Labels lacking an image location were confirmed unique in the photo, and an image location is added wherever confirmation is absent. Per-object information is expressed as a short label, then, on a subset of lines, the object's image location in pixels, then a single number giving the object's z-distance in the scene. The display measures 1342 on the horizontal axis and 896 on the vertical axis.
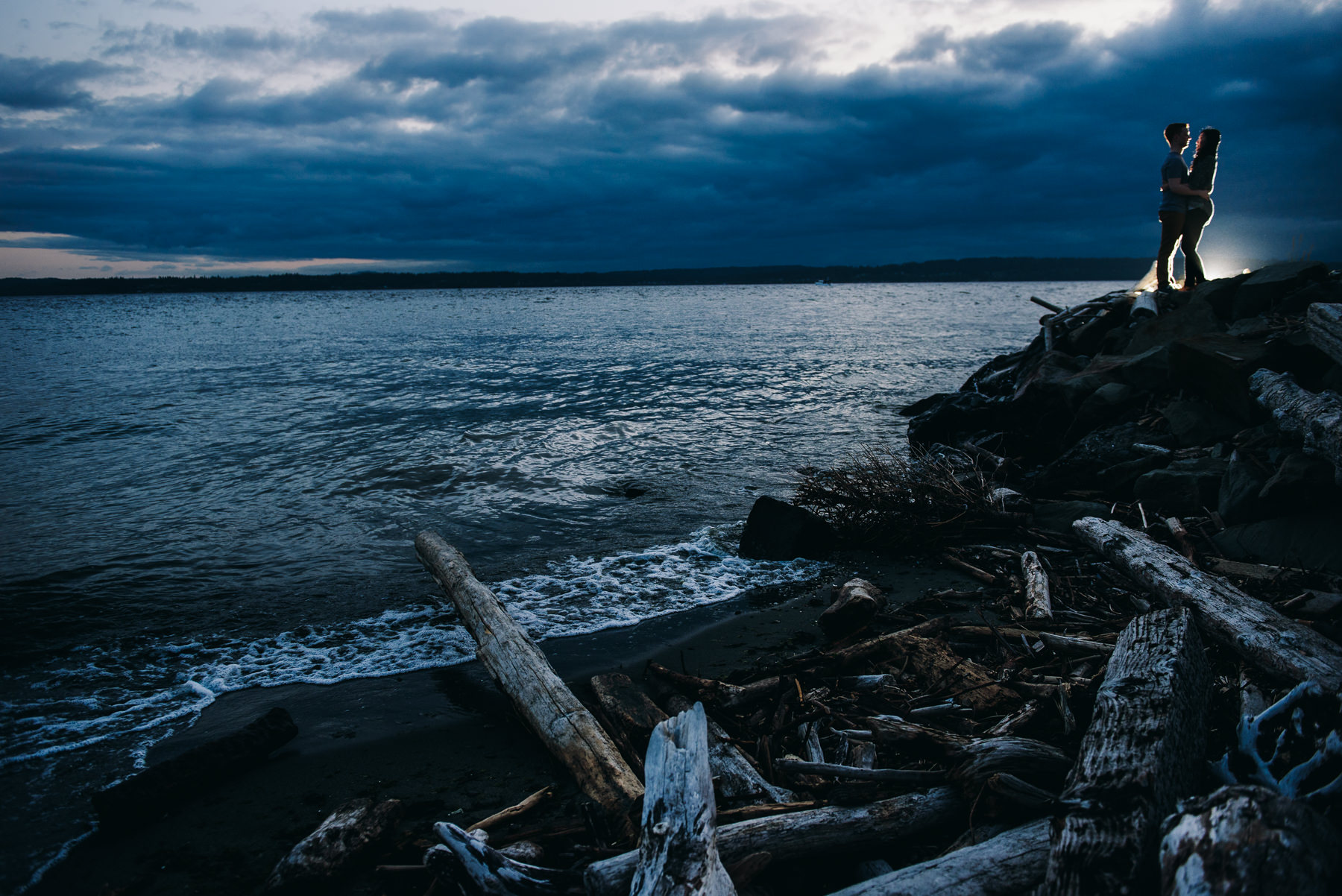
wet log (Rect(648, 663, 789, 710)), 4.27
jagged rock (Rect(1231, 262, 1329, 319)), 9.47
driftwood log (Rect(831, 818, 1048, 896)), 2.36
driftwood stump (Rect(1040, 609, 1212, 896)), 2.19
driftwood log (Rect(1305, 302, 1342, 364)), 6.79
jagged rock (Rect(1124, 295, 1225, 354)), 10.30
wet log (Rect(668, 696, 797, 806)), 3.24
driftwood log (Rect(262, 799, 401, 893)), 3.20
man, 11.83
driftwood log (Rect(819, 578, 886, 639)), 5.43
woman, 12.14
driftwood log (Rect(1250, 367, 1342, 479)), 5.62
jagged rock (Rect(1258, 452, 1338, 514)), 5.76
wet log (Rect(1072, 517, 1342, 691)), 3.42
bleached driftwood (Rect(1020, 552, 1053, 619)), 5.19
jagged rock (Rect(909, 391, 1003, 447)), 12.27
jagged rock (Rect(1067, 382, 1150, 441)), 9.90
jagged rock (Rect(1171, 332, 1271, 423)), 7.78
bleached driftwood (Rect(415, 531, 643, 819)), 3.53
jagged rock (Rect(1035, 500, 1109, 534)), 7.36
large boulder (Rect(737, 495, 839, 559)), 7.77
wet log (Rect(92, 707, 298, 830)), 3.68
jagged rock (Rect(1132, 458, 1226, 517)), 7.08
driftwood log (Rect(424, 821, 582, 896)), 2.64
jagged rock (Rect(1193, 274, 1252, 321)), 10.37
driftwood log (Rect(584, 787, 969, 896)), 2.73
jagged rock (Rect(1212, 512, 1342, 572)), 5.48
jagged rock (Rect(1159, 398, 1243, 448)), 8.15
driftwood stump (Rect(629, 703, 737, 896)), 2.27
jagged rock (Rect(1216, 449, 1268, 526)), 6.33
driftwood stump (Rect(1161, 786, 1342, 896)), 1.82
